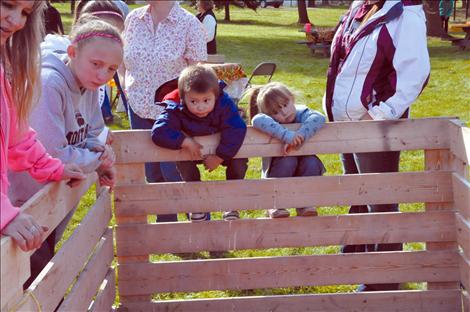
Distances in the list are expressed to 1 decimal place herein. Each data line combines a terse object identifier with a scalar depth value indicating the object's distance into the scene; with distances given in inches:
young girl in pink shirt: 101.8
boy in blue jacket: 178.5
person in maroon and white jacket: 181.5
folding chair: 531.1
